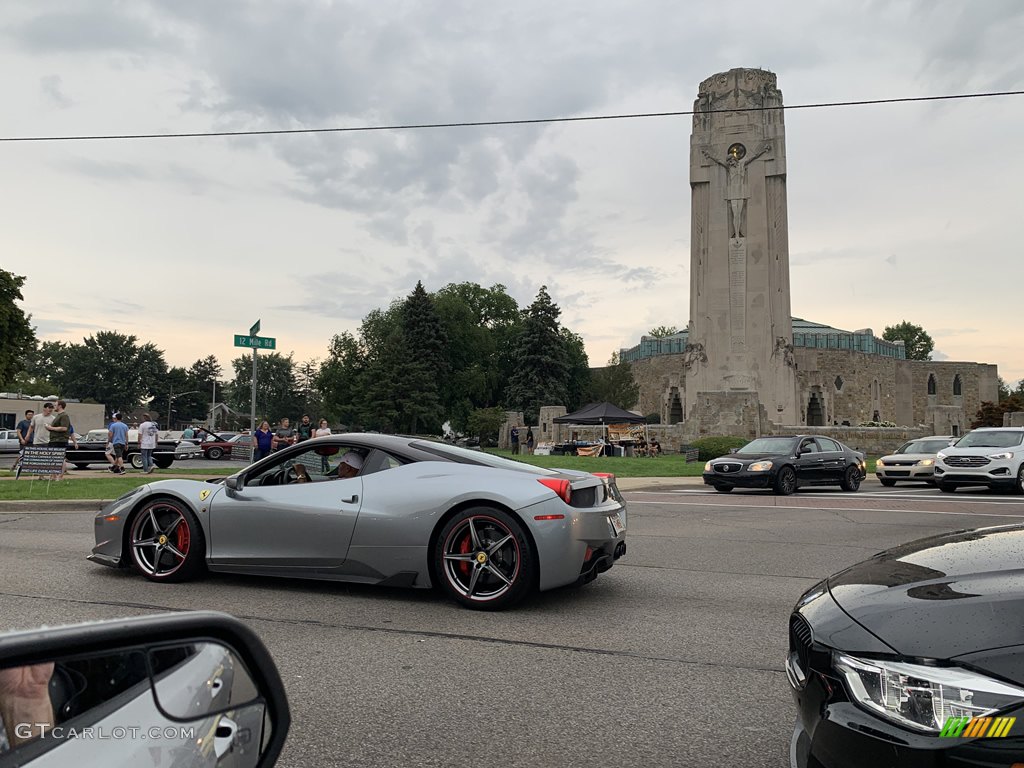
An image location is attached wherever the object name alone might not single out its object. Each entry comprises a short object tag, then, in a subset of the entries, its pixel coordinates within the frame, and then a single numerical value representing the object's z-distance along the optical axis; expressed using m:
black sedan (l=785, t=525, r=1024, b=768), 2.14
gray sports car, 6.40
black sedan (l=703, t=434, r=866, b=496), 19.80
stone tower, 47.41
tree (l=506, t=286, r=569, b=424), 72.50
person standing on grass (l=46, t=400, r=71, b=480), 19.66
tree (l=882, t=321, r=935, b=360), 128.62
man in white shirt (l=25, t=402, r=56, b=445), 21.53
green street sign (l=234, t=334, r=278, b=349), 17.02
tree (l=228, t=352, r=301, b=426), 126.31
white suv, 19.97
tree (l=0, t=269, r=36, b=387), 46.25
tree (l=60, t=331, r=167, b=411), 114.12
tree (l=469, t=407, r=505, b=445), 67.25
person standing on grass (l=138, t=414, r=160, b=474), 23.22
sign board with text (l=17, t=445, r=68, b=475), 16.38
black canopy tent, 41.59
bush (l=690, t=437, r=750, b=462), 35.44
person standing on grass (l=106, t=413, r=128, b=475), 23.34
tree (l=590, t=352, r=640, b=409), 76.25
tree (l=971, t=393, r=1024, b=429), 50.62
